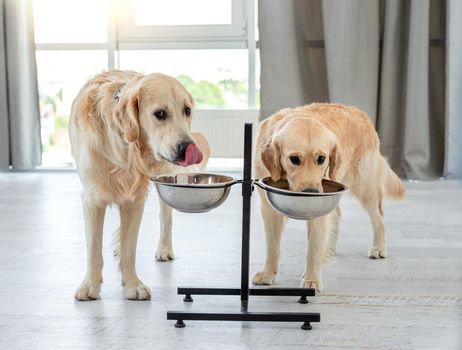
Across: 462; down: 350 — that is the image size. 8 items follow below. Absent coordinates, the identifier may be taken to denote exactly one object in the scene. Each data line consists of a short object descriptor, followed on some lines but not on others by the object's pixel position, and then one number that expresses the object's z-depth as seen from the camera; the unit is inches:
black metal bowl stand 75.7
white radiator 198.8
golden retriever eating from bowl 78.2
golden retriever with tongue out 77.9
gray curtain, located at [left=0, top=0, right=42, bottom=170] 191.3
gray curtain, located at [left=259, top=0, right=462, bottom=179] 181.8
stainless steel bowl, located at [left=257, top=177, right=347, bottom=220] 71.7
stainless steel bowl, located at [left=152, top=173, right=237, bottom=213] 73.6
